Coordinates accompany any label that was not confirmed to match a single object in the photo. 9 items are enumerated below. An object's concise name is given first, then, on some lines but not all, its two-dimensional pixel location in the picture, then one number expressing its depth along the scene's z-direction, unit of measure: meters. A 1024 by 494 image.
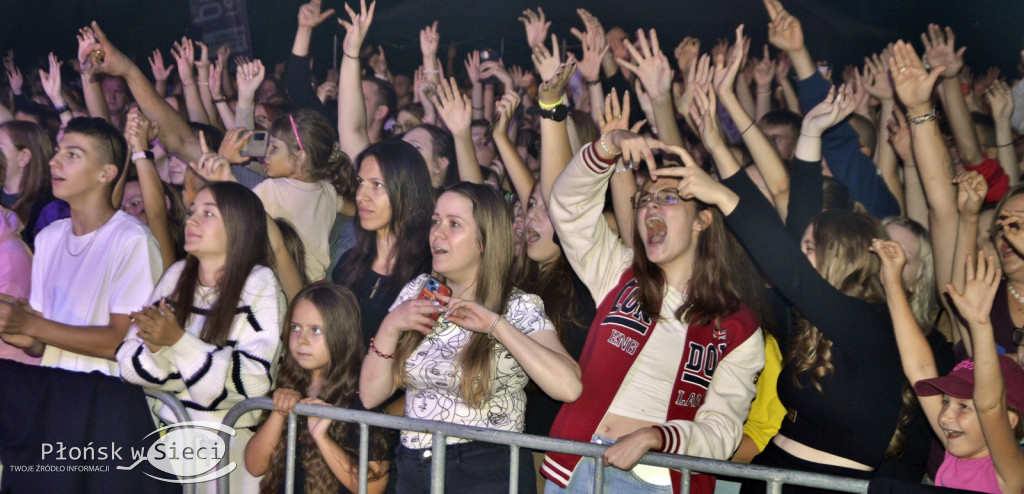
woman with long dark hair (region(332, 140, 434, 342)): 3.60
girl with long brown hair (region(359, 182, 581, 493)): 2.74
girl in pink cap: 2.24
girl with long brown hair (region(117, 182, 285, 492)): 3.24
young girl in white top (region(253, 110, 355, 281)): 4.04
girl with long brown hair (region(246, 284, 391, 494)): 3.14
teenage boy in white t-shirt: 3.70
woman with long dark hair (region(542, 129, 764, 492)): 2.63
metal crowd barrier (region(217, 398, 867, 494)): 2.20
